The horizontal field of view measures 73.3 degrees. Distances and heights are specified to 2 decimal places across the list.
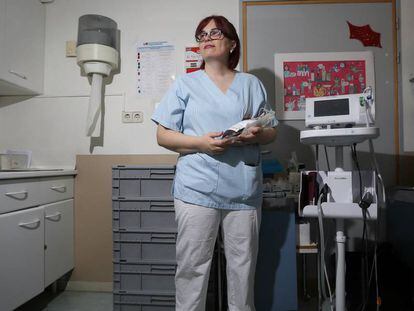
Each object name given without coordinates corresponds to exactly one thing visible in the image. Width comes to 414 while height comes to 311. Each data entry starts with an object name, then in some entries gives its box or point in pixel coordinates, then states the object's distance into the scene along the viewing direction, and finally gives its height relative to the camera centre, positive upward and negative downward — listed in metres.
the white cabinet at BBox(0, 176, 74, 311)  1.18 -0.36
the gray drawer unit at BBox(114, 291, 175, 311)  1.40 -0.70
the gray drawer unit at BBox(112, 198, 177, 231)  1.42 -0.26
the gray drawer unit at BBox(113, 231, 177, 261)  1.41 -0.42
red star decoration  1.72 +0.78
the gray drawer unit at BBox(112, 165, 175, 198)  1.43 -0.09
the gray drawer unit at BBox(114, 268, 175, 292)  1.41 -0.60
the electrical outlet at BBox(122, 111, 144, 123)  1.79 +0.30
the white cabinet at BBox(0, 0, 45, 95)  1.54 +0.70
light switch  1.83 +0.75
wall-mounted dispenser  1.64 +0.65
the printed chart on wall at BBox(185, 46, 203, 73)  1.78 +0.66
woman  1.03 -0.06
